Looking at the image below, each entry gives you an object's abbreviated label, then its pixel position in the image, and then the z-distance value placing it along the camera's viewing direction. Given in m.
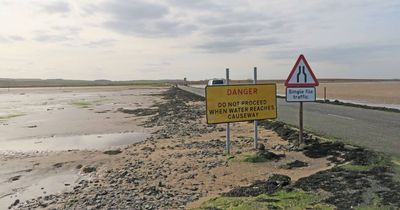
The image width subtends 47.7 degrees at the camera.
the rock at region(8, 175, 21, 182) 11.34
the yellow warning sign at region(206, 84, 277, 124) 11.48
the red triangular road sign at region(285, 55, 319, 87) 11.80
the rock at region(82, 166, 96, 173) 11.83
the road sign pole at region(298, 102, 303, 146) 11.96
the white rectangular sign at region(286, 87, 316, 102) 11.88
